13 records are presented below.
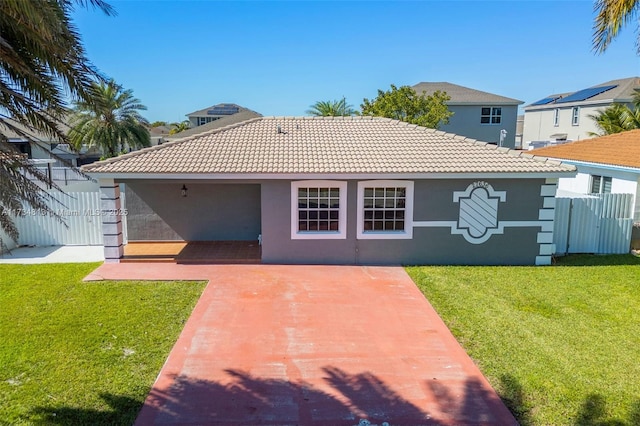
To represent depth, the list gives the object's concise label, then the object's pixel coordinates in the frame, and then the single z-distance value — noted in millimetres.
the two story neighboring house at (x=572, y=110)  38594
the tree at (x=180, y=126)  66688
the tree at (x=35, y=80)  5336
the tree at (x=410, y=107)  32188
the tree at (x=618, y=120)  28516
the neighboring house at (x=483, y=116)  41094
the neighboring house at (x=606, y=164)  16812
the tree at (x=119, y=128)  31969
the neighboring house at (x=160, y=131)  63288
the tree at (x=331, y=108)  48531
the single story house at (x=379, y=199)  13492
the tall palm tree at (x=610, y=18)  10438
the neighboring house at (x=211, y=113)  52250
